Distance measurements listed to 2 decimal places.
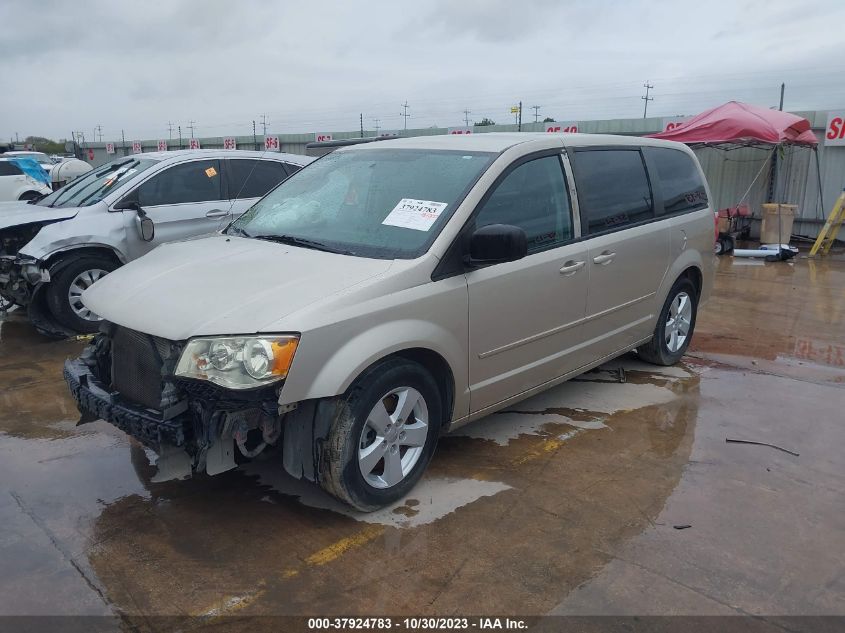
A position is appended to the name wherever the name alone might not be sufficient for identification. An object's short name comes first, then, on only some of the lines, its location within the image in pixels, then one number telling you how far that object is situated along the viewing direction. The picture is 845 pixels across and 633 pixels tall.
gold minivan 3.01
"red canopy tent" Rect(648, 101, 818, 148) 12.18
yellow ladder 12.72
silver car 6.57
